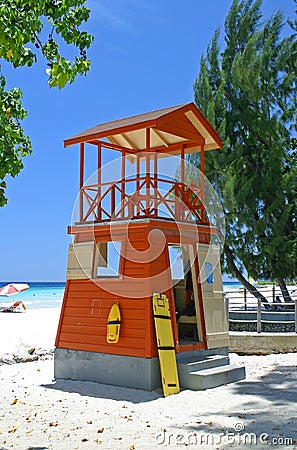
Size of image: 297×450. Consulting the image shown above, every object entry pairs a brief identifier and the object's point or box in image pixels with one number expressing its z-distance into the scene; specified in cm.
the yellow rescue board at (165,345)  948
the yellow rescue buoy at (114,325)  1006
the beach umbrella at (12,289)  3412
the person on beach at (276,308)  1778
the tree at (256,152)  1842
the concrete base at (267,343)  1420
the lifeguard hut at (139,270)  998
